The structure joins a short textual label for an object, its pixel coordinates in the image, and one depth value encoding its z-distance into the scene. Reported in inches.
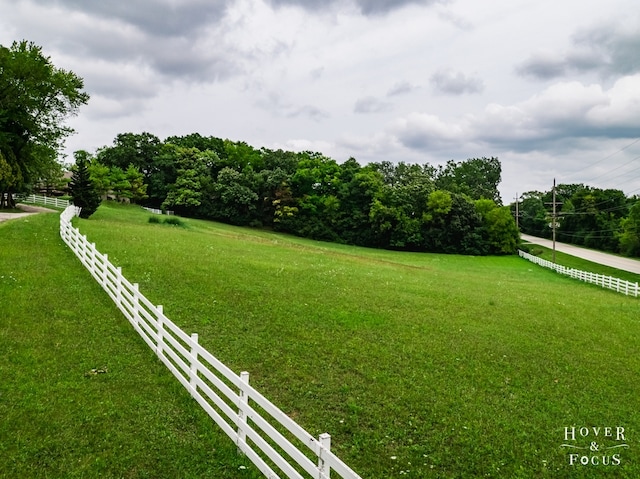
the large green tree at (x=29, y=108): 1291.8
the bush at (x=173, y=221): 1558.2
